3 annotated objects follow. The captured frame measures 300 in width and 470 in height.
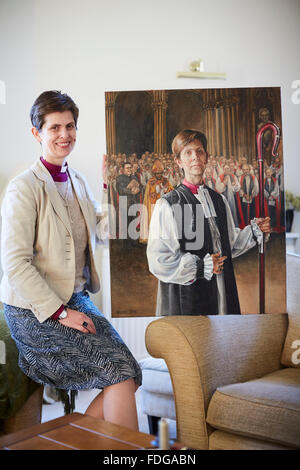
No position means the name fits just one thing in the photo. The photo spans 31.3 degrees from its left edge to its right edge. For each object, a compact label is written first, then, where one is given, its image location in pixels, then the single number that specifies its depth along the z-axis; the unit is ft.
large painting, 6.00
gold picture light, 9.59
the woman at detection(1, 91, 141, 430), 5.55
